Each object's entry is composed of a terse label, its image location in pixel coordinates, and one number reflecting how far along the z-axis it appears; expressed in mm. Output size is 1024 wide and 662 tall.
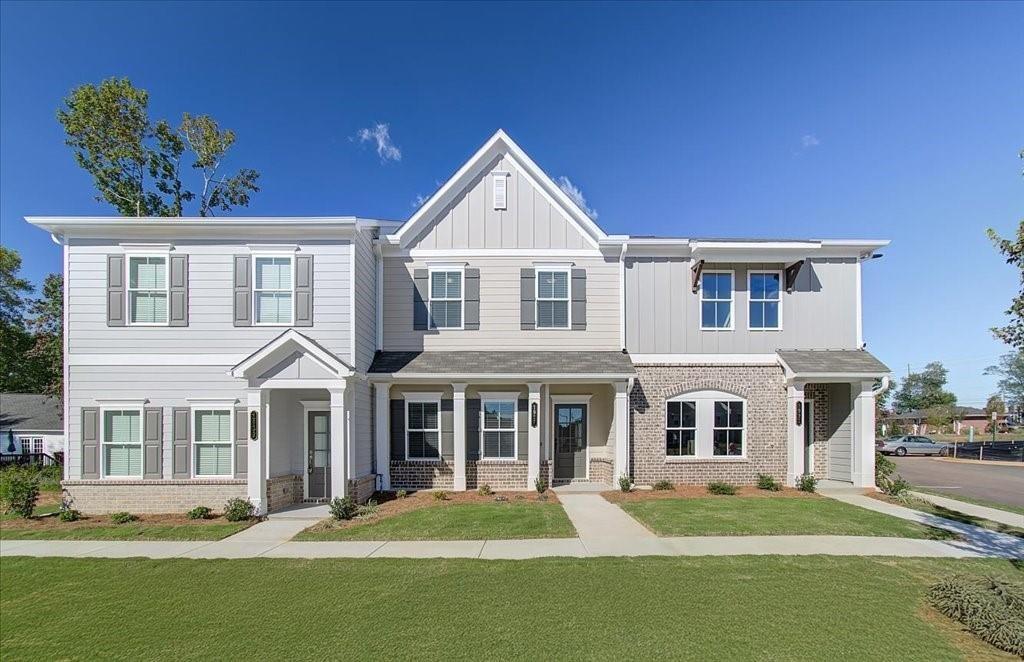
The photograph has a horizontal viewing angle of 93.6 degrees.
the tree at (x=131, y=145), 18906
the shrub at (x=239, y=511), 10492
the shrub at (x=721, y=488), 12867
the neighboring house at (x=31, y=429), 27469
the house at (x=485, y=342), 11672
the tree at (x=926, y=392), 63597
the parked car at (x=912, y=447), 30114
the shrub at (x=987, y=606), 4961
